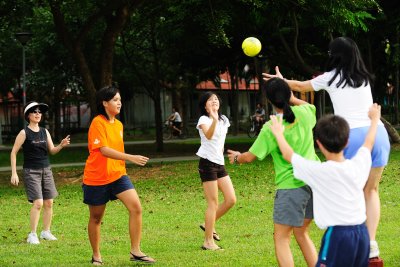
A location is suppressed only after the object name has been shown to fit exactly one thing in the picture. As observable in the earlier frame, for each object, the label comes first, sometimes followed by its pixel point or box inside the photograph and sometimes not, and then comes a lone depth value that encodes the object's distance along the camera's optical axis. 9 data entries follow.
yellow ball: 9.91
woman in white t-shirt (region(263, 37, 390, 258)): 6.85
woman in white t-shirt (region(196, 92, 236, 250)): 9.66
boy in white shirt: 5.33
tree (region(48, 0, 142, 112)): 20.83
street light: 27.55
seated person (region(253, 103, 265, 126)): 41.31
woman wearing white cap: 10.92
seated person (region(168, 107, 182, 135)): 40.12
